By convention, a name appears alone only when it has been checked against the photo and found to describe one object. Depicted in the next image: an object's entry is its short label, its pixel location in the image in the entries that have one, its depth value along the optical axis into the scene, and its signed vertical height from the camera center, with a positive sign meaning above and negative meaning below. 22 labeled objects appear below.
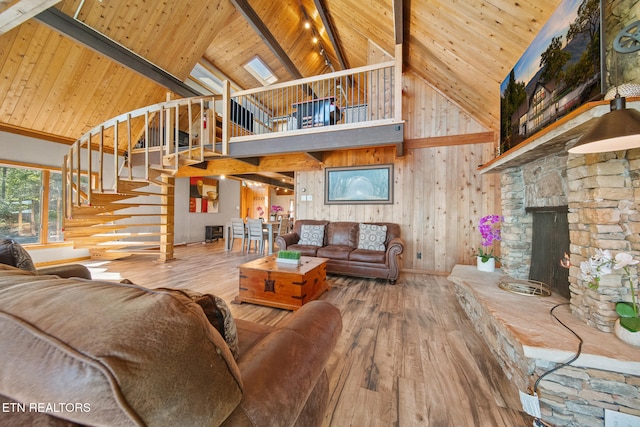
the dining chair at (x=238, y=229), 5.88 -0.42
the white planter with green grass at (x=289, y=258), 2.80 -0.53
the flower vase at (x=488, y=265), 2.71 -0.57
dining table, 5.69 -0.49
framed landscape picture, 4.44 +0.55
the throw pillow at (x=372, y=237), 3.88 -0.38
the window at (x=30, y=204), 4.05 +0.11
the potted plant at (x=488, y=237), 2.71 -0.25
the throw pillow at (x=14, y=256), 1.13 -0.22
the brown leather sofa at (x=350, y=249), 3.51 -0.58
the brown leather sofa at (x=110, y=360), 0.35 -0.24
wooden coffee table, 2.50 -0.77
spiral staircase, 3.37 +1.04
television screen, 1.33 +0.98
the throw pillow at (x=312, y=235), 4.31 -0.40
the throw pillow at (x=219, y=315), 0.66 -0.30
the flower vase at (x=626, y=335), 1.21 -0.62
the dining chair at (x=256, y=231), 5.67 -0.44
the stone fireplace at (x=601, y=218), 1.33 -0.01
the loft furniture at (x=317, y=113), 4.42 +1.90
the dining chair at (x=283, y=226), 5.99 -0.36
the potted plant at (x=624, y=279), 1.24 -0.36
